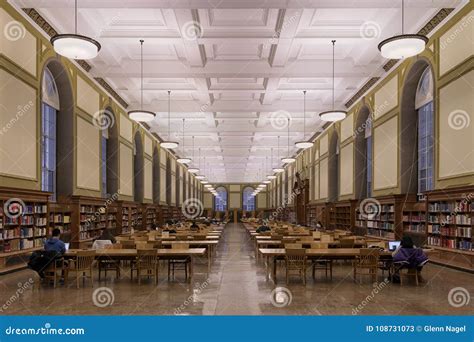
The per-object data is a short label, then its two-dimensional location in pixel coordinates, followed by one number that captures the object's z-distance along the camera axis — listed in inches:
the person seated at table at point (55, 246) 349.6
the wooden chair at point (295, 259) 357.7
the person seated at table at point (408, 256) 353.4
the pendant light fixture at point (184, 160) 1010.7
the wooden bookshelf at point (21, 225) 393.4
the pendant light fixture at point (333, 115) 575.5
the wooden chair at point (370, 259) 358.3
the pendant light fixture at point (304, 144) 793.6
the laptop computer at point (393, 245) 382.9
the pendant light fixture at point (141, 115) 574.2
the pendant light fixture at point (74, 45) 346.1
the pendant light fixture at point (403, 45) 347.9
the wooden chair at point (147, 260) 358.0
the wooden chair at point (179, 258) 383.9
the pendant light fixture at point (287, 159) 1042.4
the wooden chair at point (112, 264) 390.3
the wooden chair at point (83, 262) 342.3
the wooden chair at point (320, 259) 400.1
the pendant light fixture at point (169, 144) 806.8
